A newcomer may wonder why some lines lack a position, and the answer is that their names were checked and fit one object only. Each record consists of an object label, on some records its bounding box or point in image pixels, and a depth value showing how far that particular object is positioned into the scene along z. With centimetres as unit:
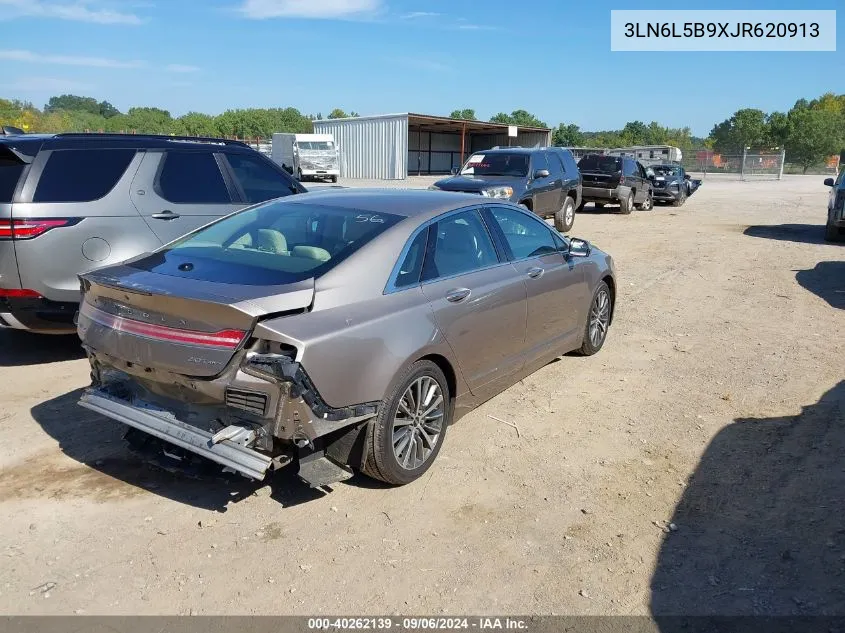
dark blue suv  1301
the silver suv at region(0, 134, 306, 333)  518
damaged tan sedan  314
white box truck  3456
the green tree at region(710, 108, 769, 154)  8250
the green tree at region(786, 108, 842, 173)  7194
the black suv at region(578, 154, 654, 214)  2002
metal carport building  3984
